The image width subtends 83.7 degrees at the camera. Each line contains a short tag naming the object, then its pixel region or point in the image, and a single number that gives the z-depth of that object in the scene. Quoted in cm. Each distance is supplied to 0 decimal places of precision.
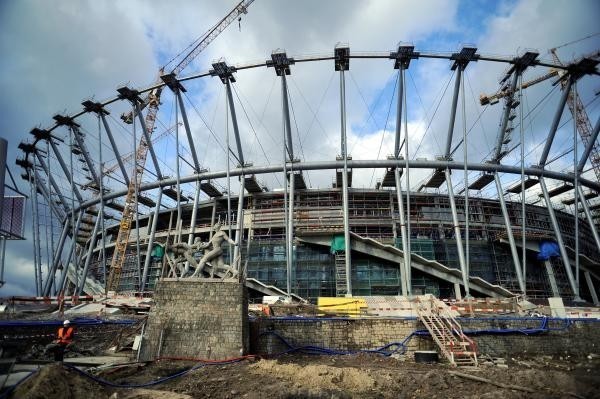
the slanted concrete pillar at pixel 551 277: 3353
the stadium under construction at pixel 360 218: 3027
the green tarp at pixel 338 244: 3222
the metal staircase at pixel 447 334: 1216
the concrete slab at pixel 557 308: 1591
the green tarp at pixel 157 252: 3898
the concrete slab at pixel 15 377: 674
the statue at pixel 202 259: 1404
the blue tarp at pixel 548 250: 3425
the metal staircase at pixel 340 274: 3141
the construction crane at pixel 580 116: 4434
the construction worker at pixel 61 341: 962
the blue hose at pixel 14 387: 624
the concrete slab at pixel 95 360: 1054
